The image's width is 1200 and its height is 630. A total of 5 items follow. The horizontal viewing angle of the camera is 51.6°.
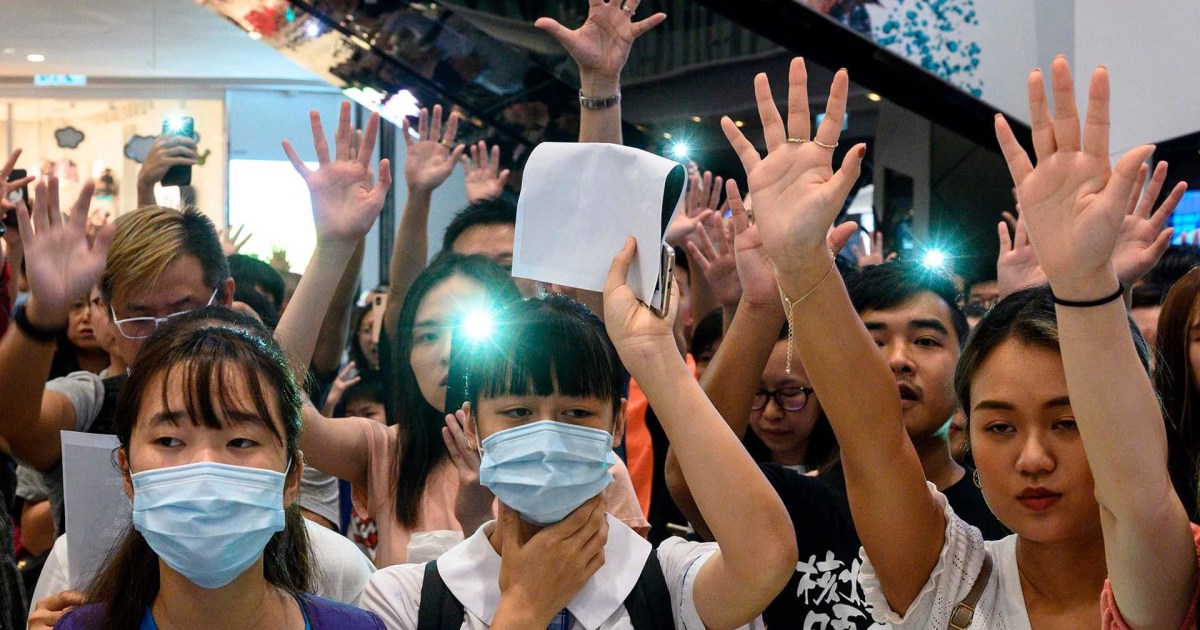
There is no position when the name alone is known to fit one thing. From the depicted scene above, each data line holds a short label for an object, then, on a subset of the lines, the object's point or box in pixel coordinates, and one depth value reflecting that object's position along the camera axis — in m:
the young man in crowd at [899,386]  2.05
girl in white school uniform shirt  1.61
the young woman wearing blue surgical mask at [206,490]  1.60
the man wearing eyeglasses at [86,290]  2.31
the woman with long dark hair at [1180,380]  2.24
